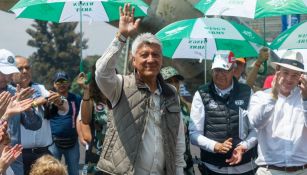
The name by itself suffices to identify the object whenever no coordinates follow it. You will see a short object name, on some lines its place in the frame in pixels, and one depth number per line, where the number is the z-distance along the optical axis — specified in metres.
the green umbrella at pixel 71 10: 9.85
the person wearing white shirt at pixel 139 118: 6.47
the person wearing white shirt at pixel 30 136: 9.86
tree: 85.28
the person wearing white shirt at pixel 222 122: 8.25
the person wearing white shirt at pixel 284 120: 7.40
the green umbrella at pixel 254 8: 9.21
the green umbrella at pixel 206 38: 10.20
